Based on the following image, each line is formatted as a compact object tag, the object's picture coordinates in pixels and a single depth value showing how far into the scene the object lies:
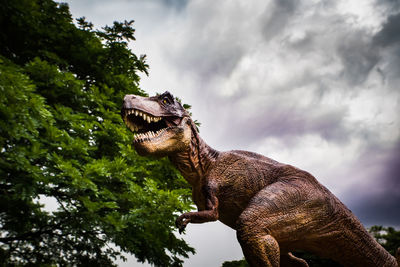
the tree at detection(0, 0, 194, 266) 5.38
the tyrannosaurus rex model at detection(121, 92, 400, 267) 2.68
